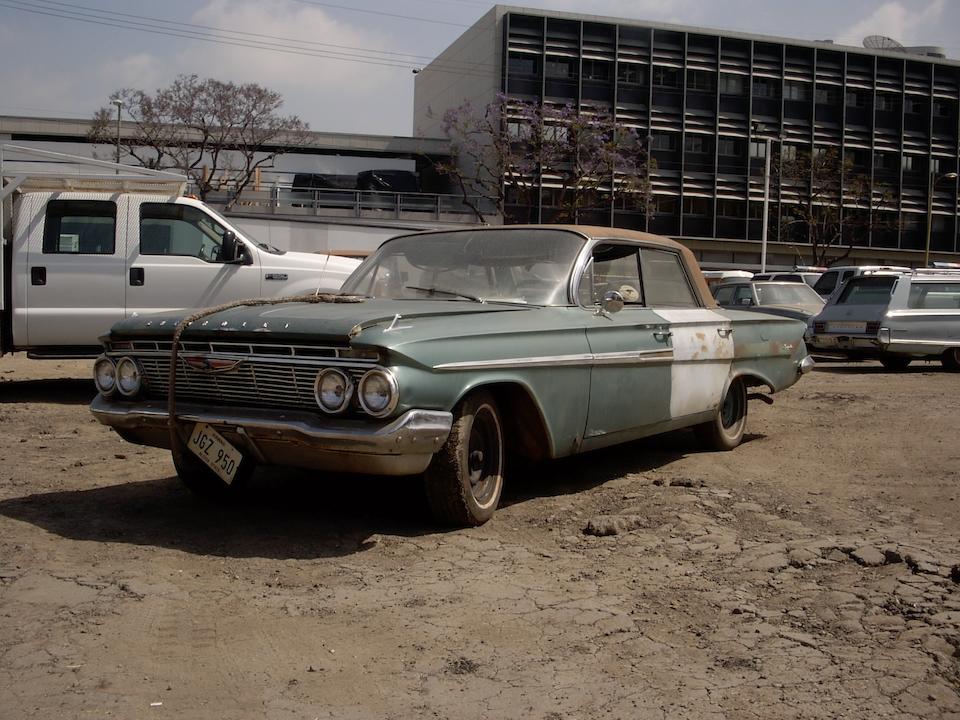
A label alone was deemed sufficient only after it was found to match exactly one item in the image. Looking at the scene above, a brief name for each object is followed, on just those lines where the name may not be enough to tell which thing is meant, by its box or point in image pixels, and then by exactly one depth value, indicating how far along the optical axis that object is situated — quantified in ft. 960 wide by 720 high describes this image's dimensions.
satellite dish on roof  191.52
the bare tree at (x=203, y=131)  127.95
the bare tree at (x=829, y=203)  165.37
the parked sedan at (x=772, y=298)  55.57
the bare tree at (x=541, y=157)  133.59
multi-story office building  164.14
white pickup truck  32.04
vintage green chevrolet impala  14.52
